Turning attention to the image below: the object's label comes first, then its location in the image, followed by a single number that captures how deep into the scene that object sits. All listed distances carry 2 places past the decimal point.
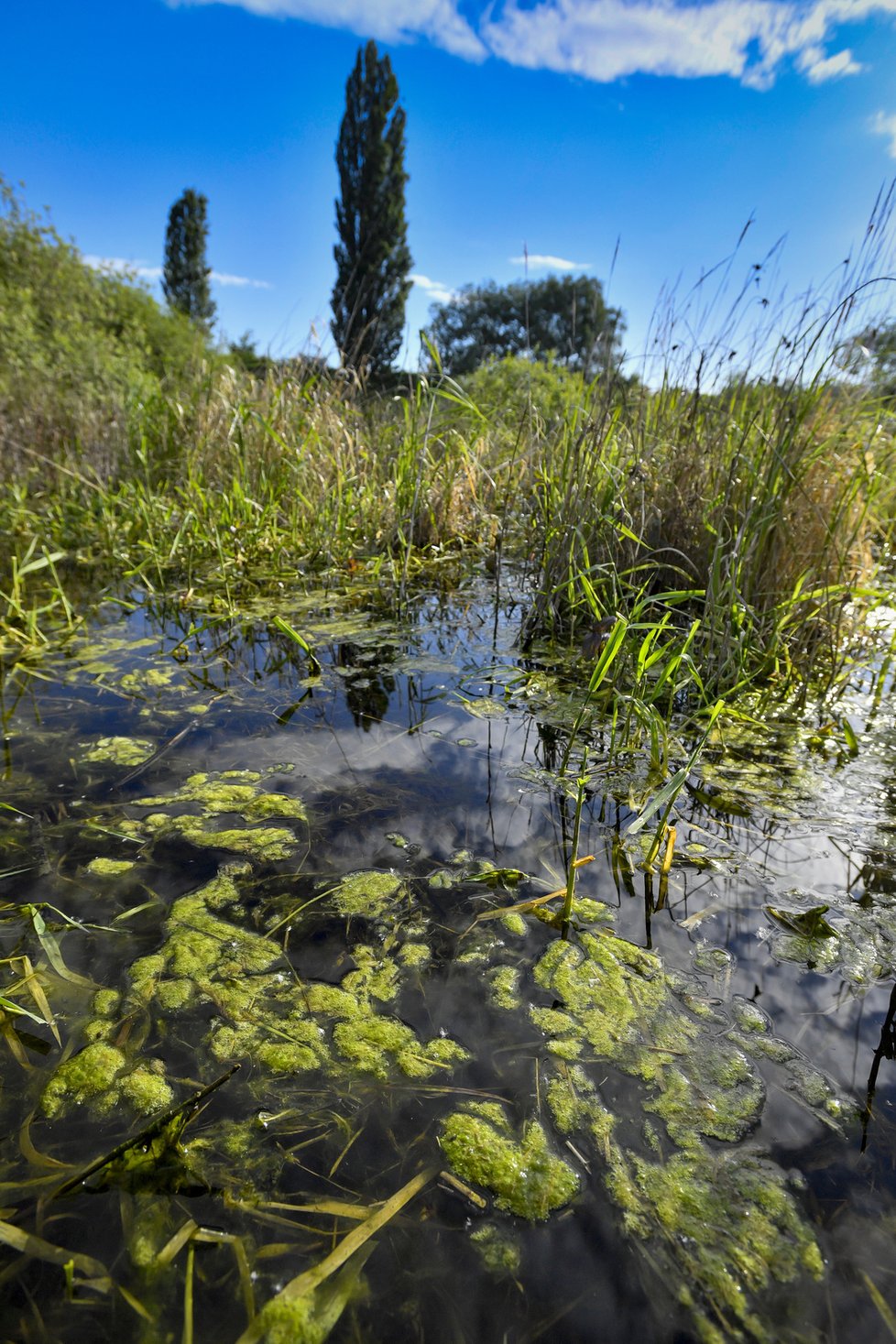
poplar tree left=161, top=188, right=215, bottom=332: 20.23
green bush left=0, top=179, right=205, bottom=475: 4.48
